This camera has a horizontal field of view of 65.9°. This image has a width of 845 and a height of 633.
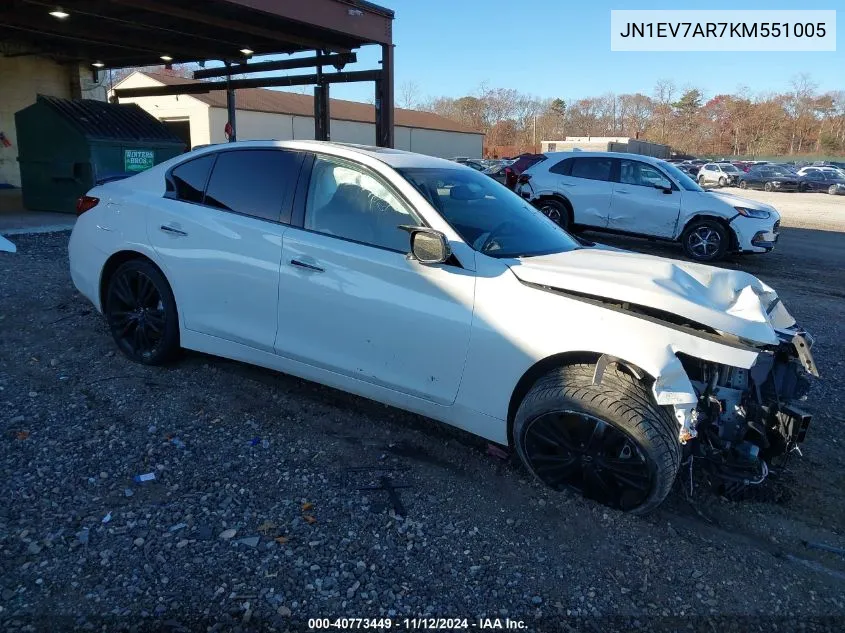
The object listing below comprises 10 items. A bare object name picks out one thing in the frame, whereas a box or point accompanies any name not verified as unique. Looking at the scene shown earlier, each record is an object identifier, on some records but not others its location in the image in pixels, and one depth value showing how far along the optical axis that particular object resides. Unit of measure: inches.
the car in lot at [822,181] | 1417.3
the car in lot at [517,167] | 549.7
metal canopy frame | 402.0
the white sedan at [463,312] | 116.0
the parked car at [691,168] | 1762.4
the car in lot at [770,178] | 1489.9
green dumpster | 438.0
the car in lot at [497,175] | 1065.1
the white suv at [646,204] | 423.5
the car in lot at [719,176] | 1582.2
